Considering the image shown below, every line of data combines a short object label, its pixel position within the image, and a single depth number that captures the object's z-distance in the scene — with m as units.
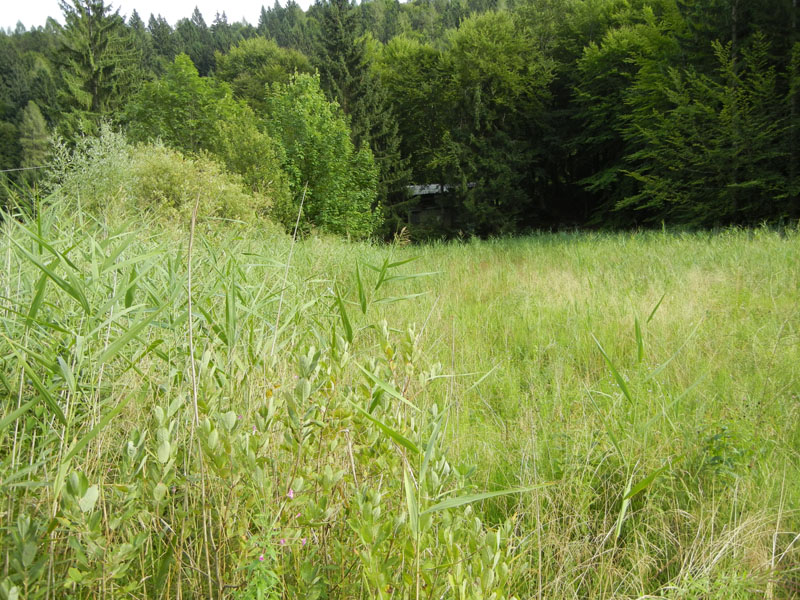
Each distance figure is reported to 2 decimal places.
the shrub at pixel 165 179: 10.63
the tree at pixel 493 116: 26.50
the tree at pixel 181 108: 26.92
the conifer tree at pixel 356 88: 28.72
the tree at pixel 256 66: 39.56
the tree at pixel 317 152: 23.22
